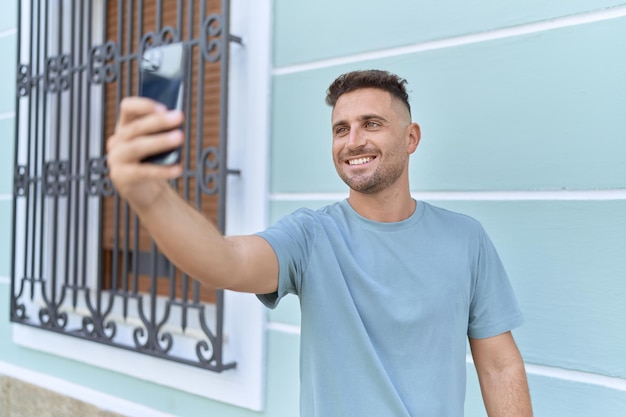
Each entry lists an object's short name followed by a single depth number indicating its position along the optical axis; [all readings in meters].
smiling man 1.57
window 2.80
